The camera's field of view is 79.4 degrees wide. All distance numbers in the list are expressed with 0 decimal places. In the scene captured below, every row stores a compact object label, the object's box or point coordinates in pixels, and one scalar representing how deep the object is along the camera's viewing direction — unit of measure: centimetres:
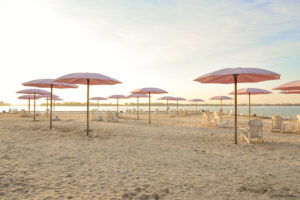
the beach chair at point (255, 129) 608
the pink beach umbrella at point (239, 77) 523
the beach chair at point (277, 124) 853
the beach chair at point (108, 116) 1362
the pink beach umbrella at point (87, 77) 667
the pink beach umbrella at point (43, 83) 830
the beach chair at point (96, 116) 1400
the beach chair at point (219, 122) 1045
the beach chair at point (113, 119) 1317
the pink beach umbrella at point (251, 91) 1136
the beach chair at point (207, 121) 1085
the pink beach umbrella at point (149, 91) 1219
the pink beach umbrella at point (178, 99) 2334
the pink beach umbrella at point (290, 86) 693
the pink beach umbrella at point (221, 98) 2189
